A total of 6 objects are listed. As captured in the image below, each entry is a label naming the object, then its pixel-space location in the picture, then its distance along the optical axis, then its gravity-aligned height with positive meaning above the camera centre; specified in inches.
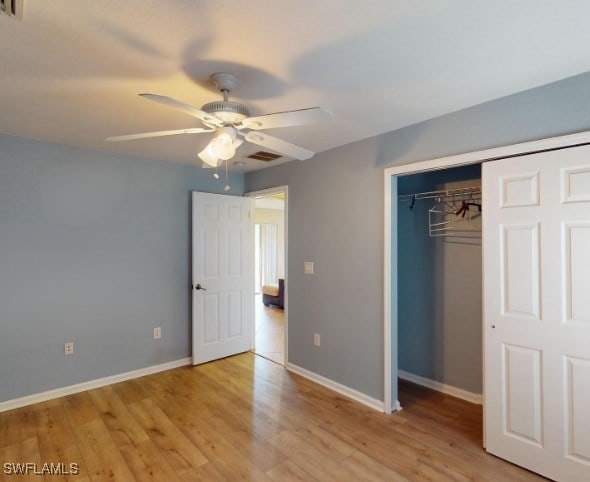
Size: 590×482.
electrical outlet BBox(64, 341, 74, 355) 121.8 -36.9
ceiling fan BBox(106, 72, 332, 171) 60.2 +25.0
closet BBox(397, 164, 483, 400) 117.8 -12.3
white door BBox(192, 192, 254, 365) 150.8 -13.6
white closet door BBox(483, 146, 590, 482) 73.2 -15.2
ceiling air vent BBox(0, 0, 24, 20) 49.0 +36.4
